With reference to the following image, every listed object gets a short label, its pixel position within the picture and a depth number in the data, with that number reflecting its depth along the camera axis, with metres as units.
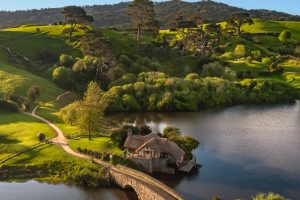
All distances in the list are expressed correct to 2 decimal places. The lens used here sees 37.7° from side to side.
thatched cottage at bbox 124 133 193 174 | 72.38
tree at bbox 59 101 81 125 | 88.97
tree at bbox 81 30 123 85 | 130.75
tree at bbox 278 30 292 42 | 191.75
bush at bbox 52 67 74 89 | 132.62
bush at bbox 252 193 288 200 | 48.48
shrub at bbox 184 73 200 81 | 128.88
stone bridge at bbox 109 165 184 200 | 57.47
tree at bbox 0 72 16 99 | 112.48
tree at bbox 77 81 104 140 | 81.94
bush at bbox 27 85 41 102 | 111.81
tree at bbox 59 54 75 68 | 141.88
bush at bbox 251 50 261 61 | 161.51
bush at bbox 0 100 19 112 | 104.77
